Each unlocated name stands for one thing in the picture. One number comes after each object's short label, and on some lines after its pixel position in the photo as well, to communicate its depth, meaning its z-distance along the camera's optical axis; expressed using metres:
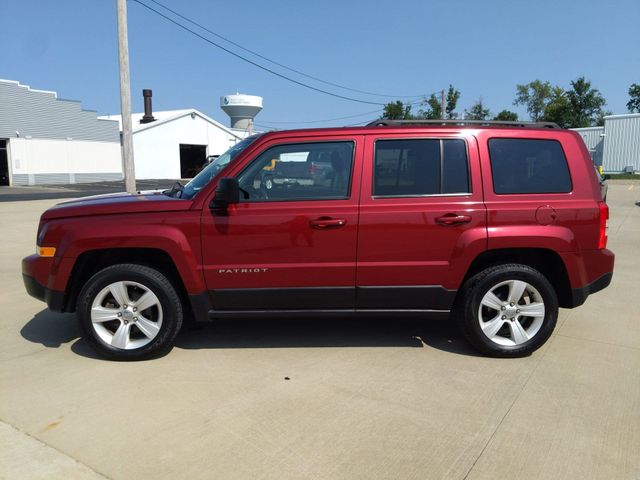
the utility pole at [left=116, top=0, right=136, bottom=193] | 11.80
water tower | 48.81
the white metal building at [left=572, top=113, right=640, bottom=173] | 36.47
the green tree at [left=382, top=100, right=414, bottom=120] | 44.72
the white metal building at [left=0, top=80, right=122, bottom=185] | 34.50
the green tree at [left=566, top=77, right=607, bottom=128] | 54.84
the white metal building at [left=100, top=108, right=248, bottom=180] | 42.25
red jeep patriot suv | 3.95
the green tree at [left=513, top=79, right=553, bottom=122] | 71.81
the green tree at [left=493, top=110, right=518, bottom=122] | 47.25
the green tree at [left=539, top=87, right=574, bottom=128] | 56.52
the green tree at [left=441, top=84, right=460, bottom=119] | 43.81
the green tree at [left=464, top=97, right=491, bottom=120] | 52.60
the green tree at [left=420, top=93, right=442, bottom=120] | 44.92
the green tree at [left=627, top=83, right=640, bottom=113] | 67.53
